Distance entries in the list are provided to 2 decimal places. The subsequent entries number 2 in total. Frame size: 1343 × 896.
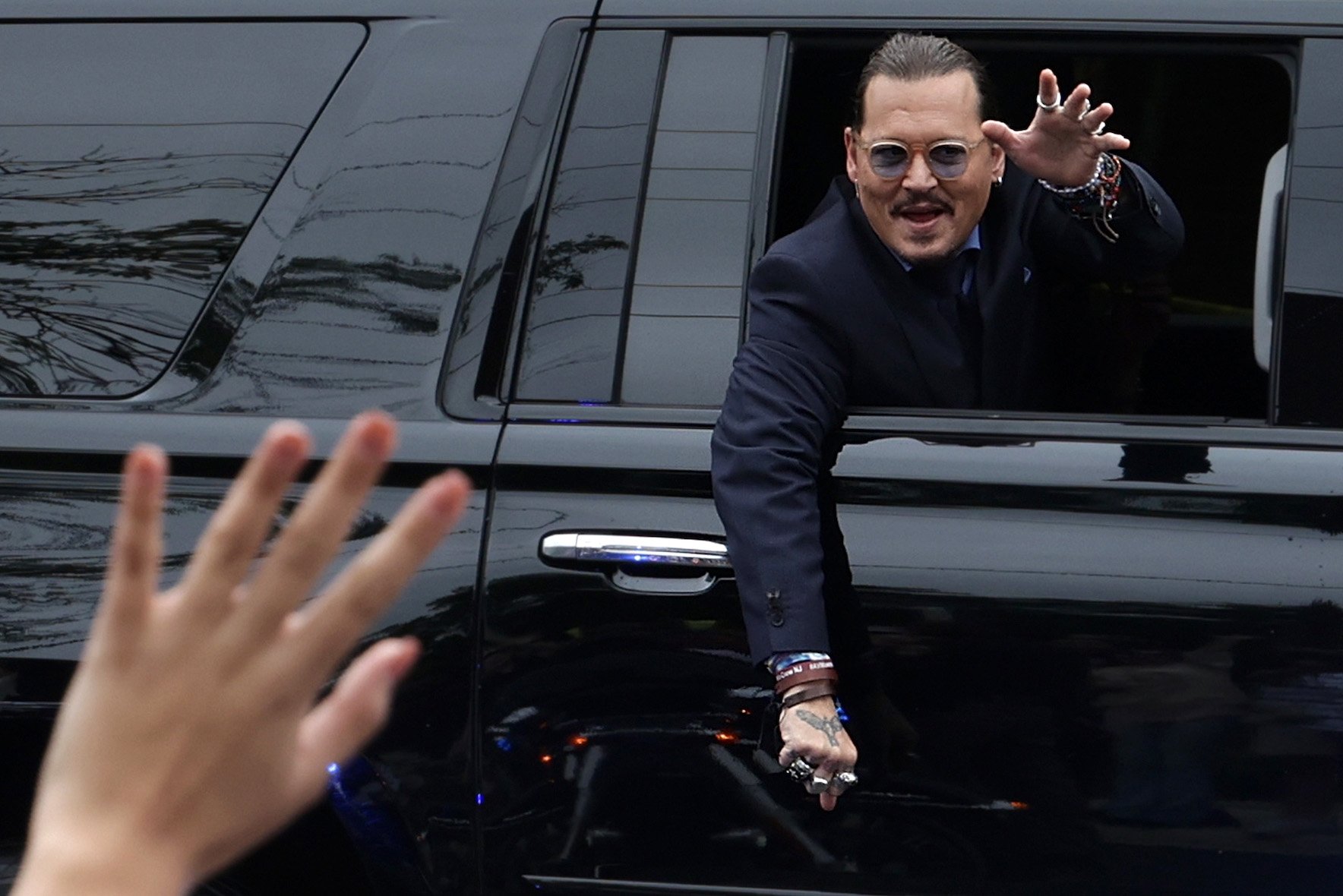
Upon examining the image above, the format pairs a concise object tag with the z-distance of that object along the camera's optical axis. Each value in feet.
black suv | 29.18
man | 29.14
